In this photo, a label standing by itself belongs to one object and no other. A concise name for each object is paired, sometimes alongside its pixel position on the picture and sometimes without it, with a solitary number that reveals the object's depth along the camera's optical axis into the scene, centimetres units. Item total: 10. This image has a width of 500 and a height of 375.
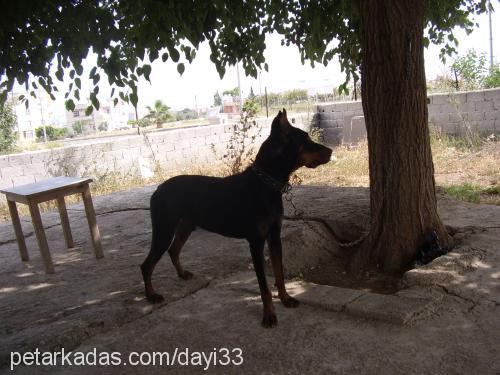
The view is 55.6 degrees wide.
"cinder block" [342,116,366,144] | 1405
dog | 333
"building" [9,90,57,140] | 5225
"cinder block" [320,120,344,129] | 1505
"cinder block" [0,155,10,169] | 991
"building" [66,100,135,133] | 6726
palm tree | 3934
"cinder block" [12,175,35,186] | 1021
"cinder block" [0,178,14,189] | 998
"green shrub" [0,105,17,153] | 1644
